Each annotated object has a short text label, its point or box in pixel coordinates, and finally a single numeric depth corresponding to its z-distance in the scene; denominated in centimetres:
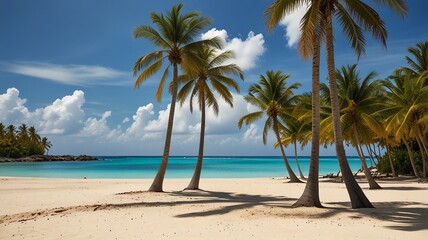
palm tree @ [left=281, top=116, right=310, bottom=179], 3080
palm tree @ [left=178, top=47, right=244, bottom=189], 2069
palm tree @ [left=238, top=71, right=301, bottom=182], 2888
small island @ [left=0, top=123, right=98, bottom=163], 9244
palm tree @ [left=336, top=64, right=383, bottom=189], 2167
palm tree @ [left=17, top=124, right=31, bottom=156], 9901
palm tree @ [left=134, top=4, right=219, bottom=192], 1867
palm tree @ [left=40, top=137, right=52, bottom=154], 11627
